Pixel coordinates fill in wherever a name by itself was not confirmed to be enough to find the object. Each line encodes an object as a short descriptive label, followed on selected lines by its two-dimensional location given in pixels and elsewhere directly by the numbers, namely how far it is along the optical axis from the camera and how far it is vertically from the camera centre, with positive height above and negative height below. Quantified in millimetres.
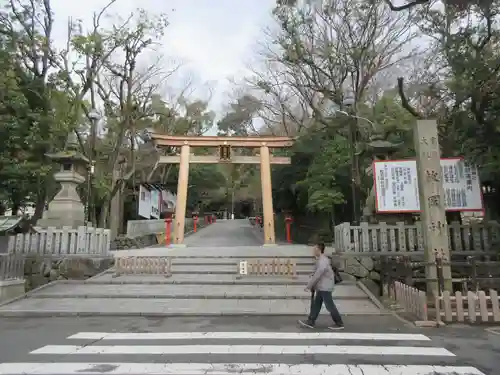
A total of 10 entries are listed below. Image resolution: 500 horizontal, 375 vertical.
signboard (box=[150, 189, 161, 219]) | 27688 +2437
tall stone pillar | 8859 +862
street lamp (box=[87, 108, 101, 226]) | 17747 +5313
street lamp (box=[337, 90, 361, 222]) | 16891 +3852
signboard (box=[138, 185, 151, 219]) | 25059 +2280
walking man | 7219 -934
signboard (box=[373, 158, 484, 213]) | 12812 +1670
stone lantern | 15086 +1699
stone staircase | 9094 -1548
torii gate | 21375 +4756
